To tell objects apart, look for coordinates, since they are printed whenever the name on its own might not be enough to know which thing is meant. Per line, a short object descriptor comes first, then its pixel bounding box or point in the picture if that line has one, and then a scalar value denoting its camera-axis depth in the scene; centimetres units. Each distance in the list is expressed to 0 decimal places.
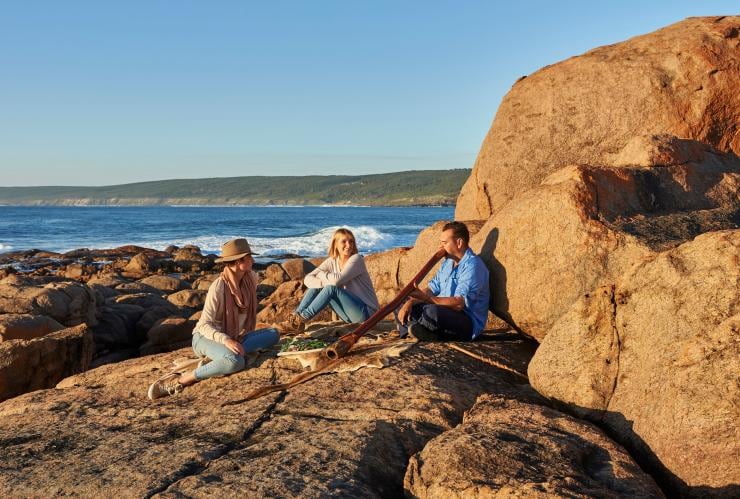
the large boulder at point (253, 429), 473
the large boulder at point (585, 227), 698
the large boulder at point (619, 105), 964
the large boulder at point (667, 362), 474
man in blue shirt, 744
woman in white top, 862
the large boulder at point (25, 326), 1109
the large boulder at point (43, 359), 885
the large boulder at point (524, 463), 425
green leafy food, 720
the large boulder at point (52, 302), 1261
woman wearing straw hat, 693
